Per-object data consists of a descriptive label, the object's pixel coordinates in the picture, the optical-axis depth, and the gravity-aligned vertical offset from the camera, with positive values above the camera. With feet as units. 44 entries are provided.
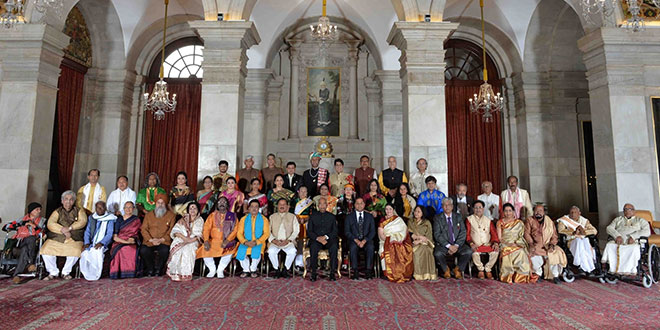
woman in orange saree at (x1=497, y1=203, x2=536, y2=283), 16.24 -2.34
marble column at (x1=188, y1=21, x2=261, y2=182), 20.53 +5.64
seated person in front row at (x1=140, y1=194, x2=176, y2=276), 17.24 -2.01
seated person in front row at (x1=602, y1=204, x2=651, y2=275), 16.19 -1.95
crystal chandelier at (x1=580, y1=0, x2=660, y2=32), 14.84 +8.42
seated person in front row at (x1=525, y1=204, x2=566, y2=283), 16.62 -2.22
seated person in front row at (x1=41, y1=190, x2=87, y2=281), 16.56 -1.94
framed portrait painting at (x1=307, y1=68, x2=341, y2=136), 35.19 +8.95
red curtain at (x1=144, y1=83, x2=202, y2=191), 32.78 +4.96
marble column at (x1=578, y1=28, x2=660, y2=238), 20.26 +4.45
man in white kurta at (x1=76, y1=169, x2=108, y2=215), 18.98 -0.06
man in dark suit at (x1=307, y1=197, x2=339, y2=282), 16.74 -1.81
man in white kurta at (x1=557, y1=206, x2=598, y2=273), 16.93 -1.82
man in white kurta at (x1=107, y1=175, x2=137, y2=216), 19.11 -0.20
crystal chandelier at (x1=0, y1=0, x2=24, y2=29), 14.03 +7.02
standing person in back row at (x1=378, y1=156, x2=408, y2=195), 20.40 +1.00
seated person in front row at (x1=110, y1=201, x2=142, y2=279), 16.63 -2.33
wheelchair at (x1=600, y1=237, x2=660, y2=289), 15.89 -2.84
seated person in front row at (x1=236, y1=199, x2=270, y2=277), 17.24 -1.97
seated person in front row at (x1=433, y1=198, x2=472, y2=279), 16.96 -1.96
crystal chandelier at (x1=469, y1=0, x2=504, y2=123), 26.16 +7.18
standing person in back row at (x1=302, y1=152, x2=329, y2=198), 21.29 +1.01
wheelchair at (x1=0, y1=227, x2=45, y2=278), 16.19 -2.89
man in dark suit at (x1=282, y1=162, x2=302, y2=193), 21.17 +0.89
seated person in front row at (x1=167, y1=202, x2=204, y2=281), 16.29 -2.19
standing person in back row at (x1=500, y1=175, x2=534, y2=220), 20.15 -0.10
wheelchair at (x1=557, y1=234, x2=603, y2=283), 16.48 -3.17
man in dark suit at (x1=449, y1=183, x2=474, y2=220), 19.75 -0.32
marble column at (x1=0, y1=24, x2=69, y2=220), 19.77 +4.29
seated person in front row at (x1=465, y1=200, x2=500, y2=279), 16.98 -1.90
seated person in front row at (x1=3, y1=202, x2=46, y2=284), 16.14 -1.86
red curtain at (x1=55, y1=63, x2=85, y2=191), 27.14 +5.55
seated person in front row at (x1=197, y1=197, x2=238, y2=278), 17.06 -2.02
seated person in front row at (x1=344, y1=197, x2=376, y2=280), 17.04 -1.72
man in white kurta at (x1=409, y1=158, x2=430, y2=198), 20.06 +0.83
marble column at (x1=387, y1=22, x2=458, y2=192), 20.48 +5.66
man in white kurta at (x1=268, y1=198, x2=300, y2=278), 17.24 -1.89
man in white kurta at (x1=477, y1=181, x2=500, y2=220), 20.07 -0.32
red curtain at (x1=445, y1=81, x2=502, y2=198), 32.86 +4.66
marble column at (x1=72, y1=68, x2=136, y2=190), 30.40 +5.88
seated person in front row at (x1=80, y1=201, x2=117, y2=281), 16.46 -2.12
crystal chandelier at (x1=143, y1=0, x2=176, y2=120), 26.50 +7.04
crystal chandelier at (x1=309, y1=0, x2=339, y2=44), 19.31 +8.66
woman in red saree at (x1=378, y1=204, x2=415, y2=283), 16.34 -2.33
